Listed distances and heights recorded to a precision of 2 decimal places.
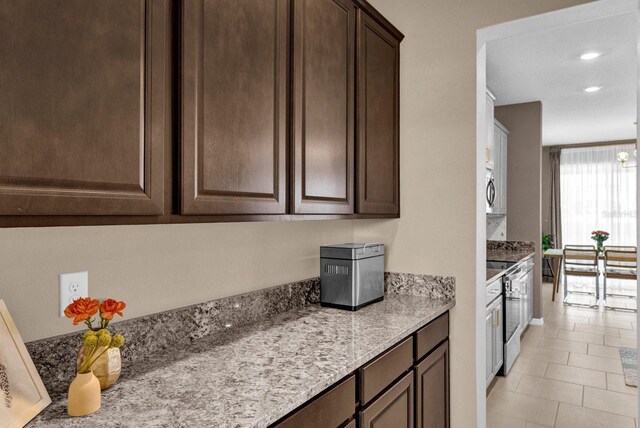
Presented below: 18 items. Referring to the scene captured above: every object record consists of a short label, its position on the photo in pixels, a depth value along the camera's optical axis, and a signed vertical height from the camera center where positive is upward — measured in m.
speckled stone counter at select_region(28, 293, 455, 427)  0.96 -0.46
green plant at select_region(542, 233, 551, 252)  7.19 -0.51
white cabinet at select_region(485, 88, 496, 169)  3.97 +0.84
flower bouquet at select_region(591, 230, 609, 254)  6.53 -0.40
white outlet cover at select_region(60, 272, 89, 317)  1.14 -0.20
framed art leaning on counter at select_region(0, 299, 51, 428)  0.89 -0.38
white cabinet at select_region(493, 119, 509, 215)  4.63 +0.58
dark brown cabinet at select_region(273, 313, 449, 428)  1.23 -0.65
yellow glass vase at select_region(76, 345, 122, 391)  1.04 -0.39
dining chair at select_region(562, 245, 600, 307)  6.05 -0.74
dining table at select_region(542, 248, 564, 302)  6.37 -0.82
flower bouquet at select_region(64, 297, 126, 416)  0.95 -0.37
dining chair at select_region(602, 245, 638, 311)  5.73 -0.73
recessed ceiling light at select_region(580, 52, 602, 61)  3.64 +1.42
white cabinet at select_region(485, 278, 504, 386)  2.92 -0.92
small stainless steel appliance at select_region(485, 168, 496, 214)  4.21 +0.23
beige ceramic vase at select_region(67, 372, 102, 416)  0.95 -0.42
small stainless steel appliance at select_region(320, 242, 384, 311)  1.95 -0.30
